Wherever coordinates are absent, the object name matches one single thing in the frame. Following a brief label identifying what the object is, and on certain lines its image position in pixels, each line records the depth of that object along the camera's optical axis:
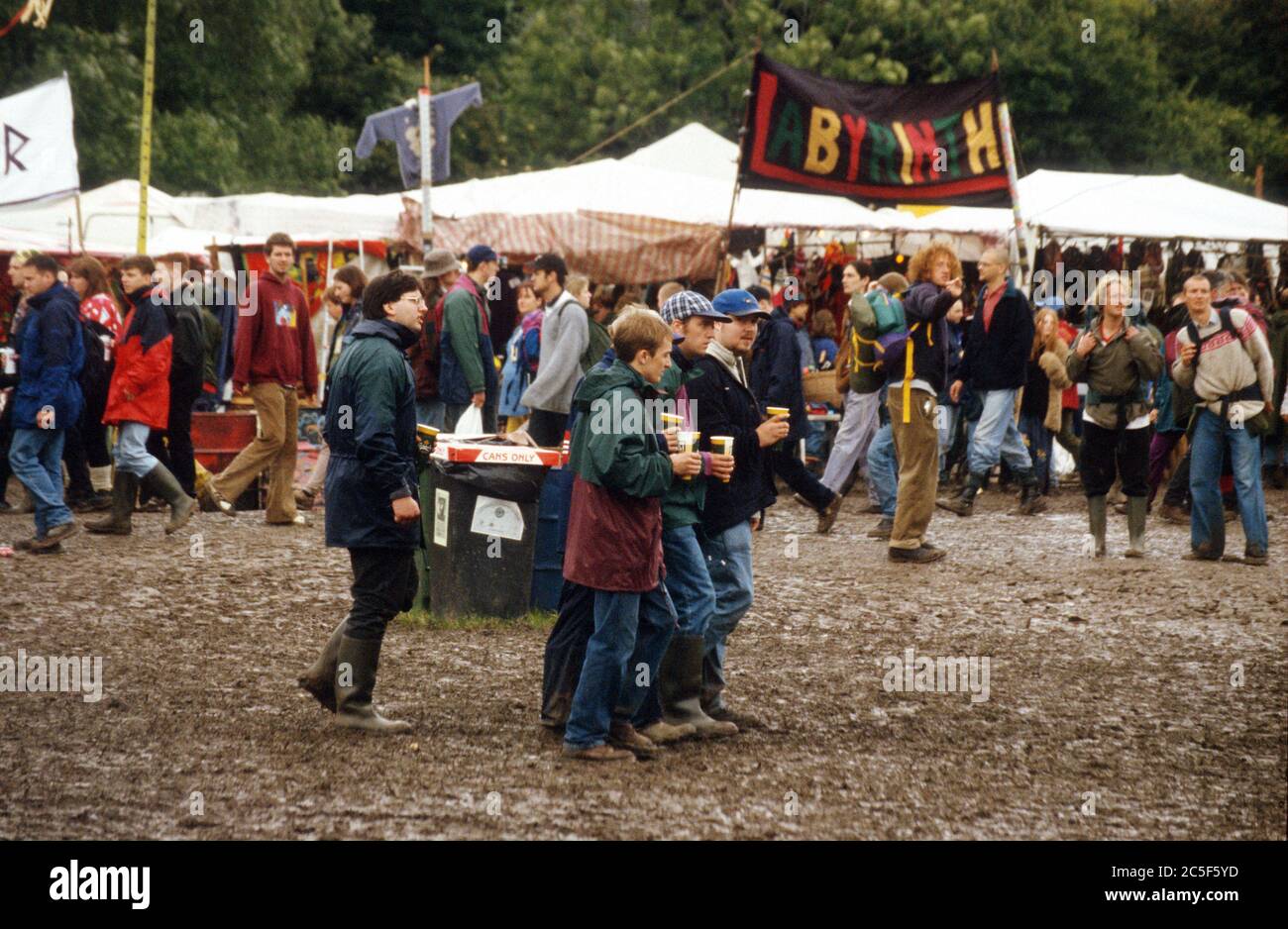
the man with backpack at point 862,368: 12.09
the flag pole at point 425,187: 15.16
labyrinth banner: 14.13
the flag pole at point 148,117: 17.33
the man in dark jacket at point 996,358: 13.30
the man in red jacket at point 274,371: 12.51
